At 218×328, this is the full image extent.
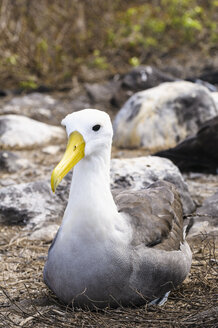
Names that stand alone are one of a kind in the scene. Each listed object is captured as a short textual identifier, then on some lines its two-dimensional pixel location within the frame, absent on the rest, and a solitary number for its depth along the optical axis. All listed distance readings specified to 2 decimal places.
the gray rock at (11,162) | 13.39
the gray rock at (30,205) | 10.27
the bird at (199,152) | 12.06
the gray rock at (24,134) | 15.64
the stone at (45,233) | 9.55
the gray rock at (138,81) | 19.72
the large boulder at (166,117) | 14.77
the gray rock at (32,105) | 19.00
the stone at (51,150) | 14.99
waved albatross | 6.36
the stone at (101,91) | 20.50
